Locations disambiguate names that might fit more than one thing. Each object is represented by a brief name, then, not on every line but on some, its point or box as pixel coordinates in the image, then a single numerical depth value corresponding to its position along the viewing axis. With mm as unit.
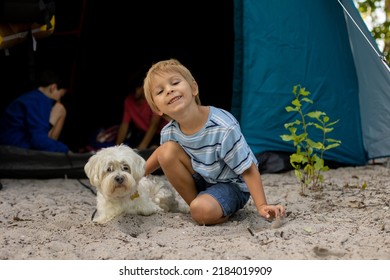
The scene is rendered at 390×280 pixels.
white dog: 2850
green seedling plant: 3615
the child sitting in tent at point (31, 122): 4645
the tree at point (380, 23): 5186
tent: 4344
